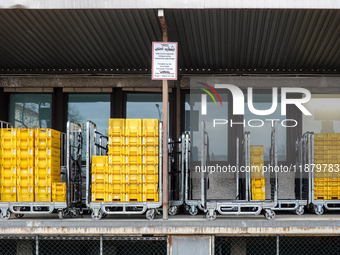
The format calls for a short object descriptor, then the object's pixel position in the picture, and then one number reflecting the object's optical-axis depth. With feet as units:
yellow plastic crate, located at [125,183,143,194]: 28.30
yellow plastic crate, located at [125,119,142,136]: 28.35
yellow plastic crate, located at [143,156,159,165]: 28.25
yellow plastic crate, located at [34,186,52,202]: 28.94
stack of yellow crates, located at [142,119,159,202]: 28.22
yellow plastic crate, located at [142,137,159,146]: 28.27
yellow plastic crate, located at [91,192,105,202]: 28.40
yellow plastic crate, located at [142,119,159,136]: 28.37
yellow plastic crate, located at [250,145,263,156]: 32.74
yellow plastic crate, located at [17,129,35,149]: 29.01
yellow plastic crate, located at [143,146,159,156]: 28.27
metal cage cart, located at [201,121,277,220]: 28.32
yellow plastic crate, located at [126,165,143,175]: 28.25
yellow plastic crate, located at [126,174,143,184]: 28.27
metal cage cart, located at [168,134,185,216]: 31.19
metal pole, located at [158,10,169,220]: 26.27
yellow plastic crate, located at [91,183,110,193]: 28.37
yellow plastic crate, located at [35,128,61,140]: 29.17
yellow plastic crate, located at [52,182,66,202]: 28.86
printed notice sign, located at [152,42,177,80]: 26.66
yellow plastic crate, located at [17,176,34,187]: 28.91
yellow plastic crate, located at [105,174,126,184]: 28.27
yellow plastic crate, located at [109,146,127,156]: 28.27
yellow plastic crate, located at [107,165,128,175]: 28.27
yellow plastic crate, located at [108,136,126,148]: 28.30
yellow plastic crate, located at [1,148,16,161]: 28.99
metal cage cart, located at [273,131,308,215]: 31.14
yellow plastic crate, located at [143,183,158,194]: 28.19
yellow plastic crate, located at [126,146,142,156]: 28.25
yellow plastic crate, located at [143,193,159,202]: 28.14
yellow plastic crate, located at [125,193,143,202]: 28.25
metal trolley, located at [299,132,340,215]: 31.58
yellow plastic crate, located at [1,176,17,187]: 28.94
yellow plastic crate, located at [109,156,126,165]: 28.25
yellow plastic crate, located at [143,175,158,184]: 28.22
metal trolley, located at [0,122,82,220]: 28.50
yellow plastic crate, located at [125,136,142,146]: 28.30
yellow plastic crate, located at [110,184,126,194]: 28.27
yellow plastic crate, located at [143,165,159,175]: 28.25
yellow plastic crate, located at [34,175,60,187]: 28.94
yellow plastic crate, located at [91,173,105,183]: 28.40
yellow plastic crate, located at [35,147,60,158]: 29.09
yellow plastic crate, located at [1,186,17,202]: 28.86
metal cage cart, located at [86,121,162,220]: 27.89
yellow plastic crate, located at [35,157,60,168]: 29.01
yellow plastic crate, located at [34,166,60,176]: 29.01
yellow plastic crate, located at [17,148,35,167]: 28.96
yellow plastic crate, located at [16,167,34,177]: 28.94
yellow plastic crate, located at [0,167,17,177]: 28.96
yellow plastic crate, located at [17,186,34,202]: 28.89
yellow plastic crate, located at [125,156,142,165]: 28.27
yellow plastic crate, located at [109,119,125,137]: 28.37
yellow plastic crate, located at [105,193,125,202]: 28.25
